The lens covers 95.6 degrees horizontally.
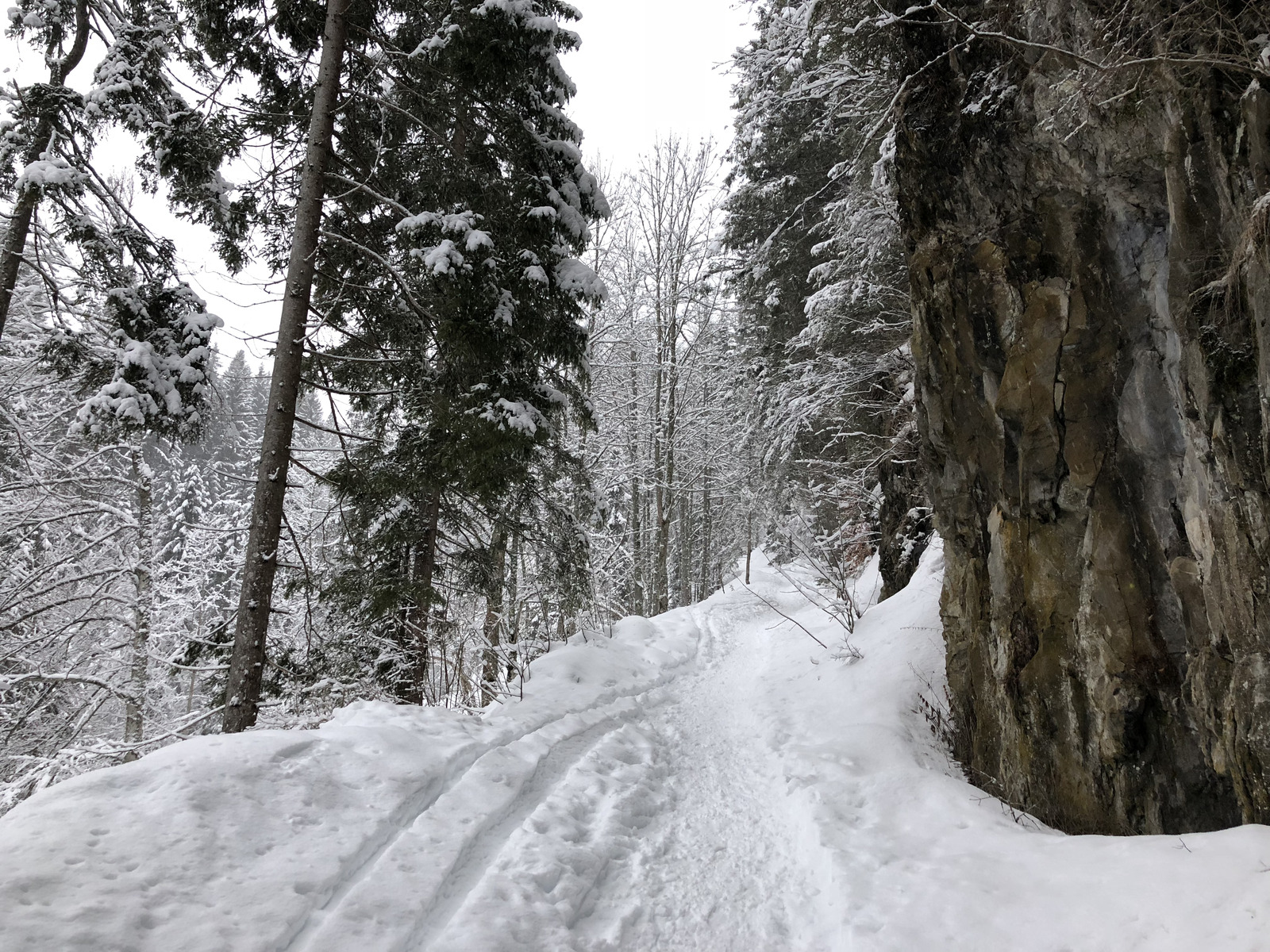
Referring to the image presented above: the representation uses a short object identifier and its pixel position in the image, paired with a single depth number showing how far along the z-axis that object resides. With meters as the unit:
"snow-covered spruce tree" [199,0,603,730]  5.33
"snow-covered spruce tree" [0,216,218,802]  5.56
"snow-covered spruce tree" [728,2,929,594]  6.67
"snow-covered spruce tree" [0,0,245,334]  5.34
